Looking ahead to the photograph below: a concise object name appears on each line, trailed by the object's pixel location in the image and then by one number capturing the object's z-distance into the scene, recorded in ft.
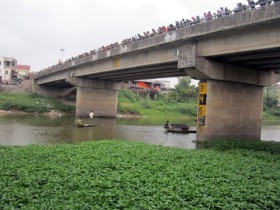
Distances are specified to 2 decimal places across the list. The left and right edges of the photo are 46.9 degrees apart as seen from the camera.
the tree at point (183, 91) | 315.33
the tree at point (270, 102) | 296.51
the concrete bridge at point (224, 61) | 67.77
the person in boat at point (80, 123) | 123.19
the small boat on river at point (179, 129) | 119.14
